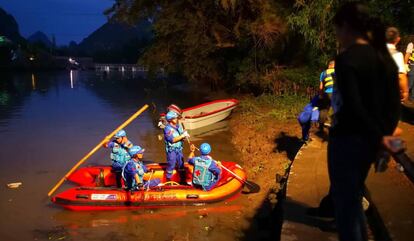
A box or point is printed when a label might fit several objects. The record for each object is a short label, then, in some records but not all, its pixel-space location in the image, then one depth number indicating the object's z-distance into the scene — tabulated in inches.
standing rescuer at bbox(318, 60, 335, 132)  309.0
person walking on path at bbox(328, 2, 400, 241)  109.0
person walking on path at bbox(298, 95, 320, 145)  331.0
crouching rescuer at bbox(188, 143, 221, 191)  333.4
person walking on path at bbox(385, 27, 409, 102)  181.9
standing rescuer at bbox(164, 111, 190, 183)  354.0
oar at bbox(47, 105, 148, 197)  368.2
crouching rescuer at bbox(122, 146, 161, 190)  325.4
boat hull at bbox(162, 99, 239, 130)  659.9
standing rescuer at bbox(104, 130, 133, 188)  357.1
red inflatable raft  330.6
